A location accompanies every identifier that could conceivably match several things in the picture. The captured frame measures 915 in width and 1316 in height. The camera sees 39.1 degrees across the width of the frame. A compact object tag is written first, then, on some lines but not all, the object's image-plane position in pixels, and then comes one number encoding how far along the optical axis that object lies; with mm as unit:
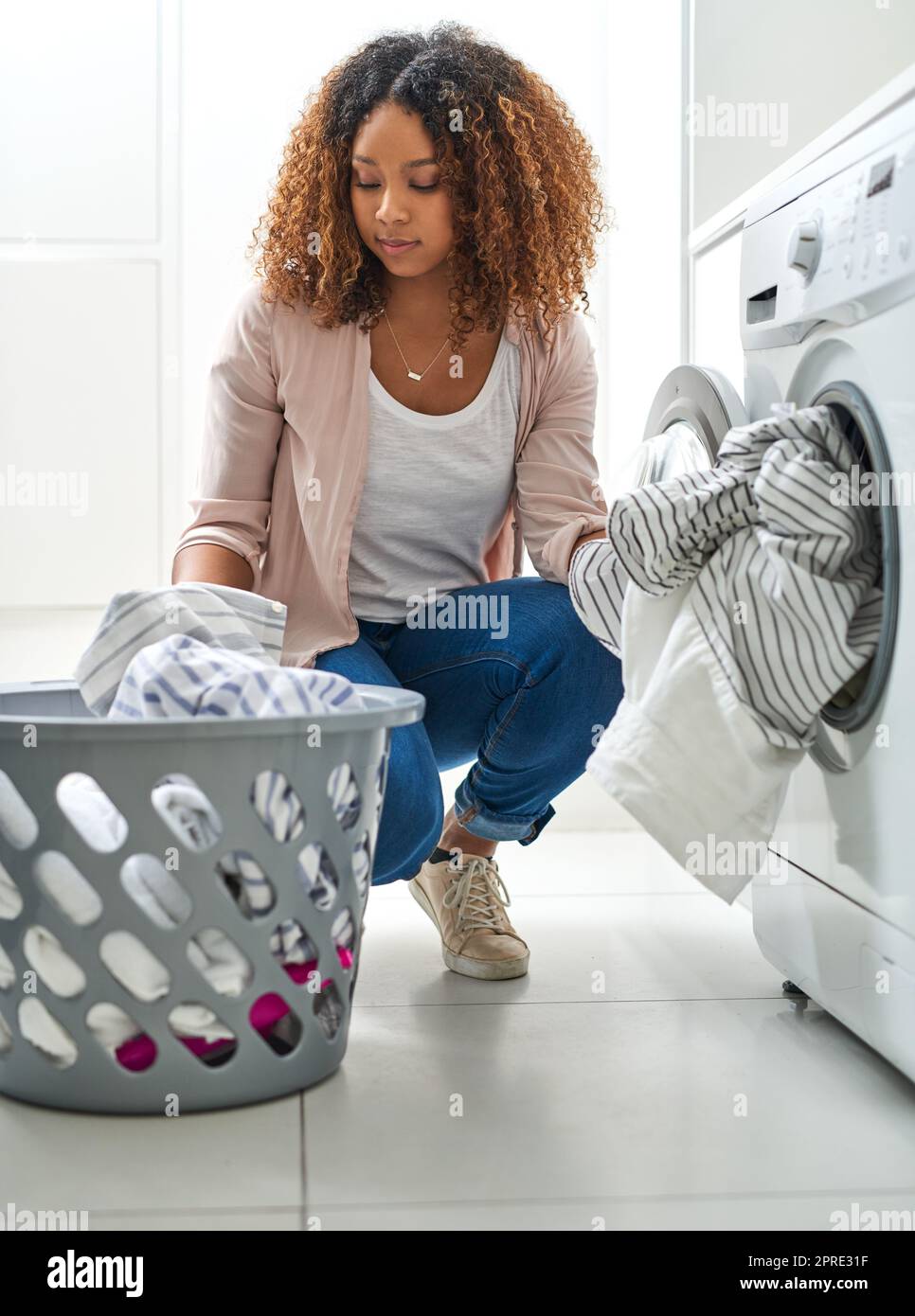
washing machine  948
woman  1364
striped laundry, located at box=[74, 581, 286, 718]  1029
